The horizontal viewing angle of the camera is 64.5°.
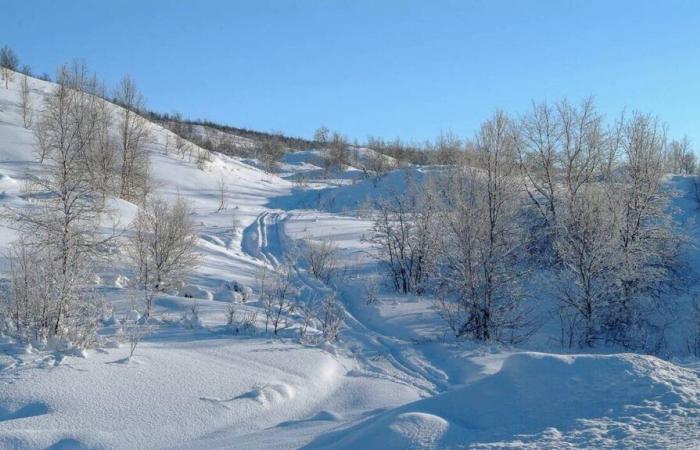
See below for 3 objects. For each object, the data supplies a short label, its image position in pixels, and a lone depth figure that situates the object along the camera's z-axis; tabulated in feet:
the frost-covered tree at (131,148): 97.19
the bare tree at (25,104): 135.13
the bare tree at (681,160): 130.11
